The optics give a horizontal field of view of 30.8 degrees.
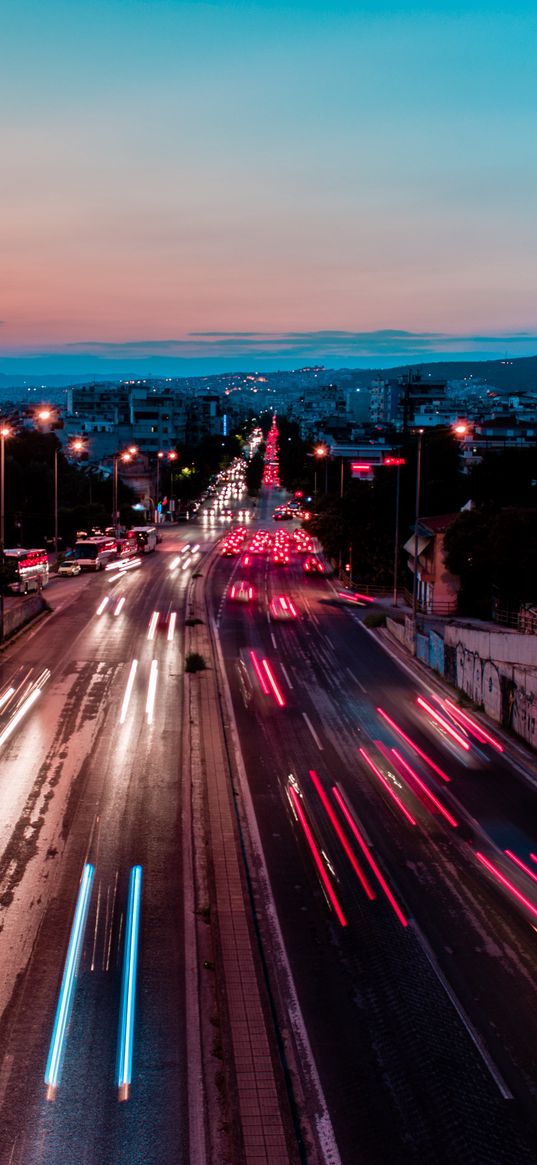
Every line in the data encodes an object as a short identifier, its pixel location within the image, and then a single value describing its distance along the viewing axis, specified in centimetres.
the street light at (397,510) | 4723
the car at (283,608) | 4225
